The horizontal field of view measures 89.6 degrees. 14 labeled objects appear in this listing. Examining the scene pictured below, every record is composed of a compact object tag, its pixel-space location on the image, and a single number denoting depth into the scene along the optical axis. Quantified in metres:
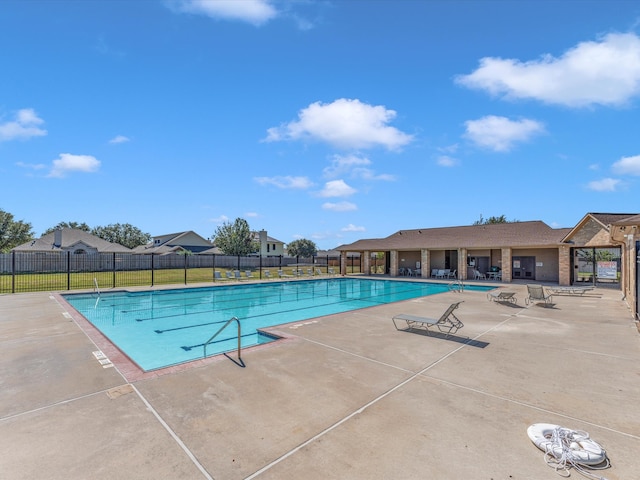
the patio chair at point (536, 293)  12.94
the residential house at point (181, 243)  55.26
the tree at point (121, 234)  73.75
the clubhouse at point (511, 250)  19.53
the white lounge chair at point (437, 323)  7.95
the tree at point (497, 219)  55.81
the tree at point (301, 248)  80.19
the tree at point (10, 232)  44.94
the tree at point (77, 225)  76.12
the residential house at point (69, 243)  38.12
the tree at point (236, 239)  51.06
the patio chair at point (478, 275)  25.92
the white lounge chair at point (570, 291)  15.92
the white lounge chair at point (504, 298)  12.91
